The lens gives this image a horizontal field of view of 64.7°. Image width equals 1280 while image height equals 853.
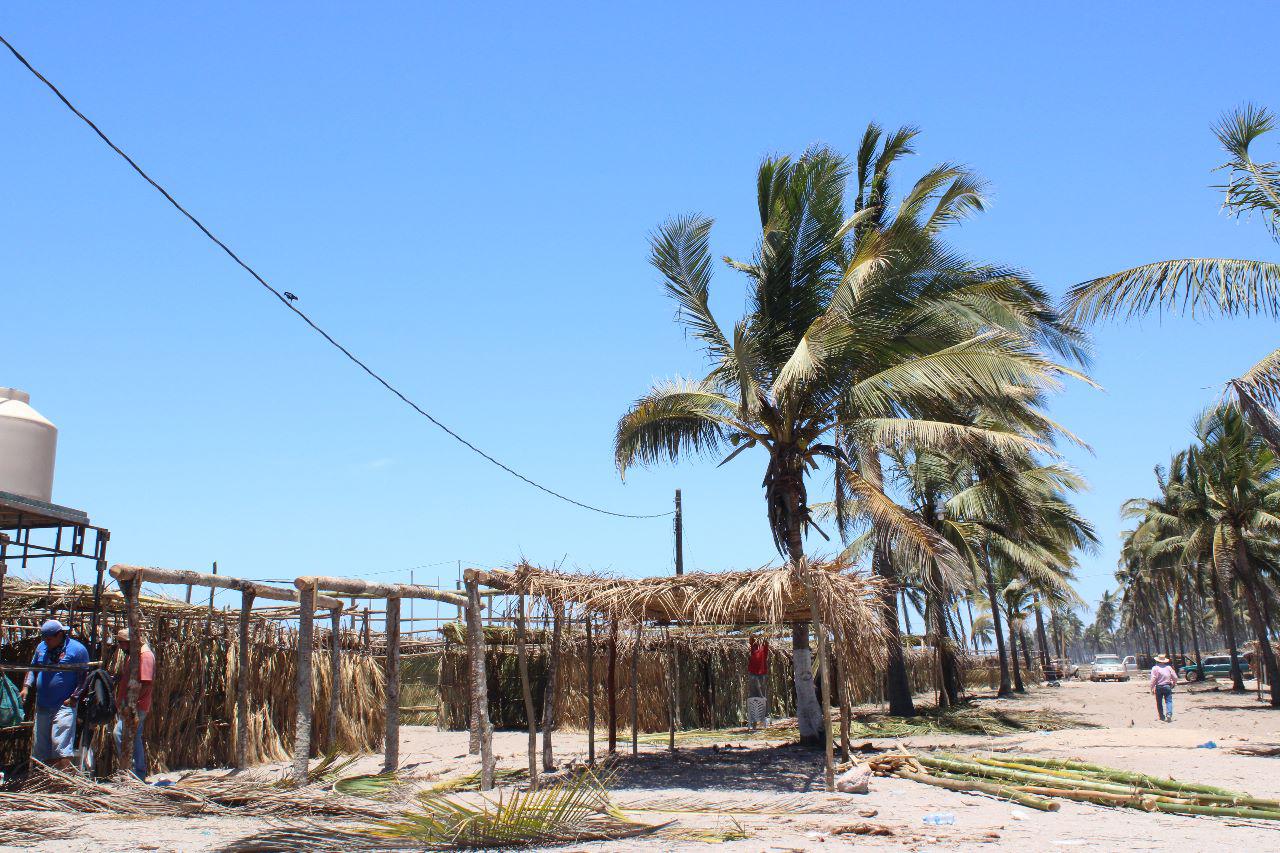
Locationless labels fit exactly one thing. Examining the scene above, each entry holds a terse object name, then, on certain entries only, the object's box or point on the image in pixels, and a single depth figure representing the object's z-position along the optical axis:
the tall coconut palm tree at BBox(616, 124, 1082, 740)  12.87
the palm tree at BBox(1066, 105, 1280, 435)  11.66
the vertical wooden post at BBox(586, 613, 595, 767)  12.82
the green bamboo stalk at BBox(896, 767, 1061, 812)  8.78
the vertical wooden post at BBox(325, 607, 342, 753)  13.60
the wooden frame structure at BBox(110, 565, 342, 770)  10.67
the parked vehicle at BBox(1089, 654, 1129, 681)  50.19
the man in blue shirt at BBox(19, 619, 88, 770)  9.38
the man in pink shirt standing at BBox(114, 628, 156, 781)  10.71
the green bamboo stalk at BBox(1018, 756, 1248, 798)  9.06
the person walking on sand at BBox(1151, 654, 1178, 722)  19.78
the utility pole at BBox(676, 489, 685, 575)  27.86
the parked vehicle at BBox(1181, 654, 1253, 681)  41.53
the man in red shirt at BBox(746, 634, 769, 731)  18.77
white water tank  8.98
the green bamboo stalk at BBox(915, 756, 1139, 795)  9.25
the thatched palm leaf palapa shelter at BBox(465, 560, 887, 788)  10.59
